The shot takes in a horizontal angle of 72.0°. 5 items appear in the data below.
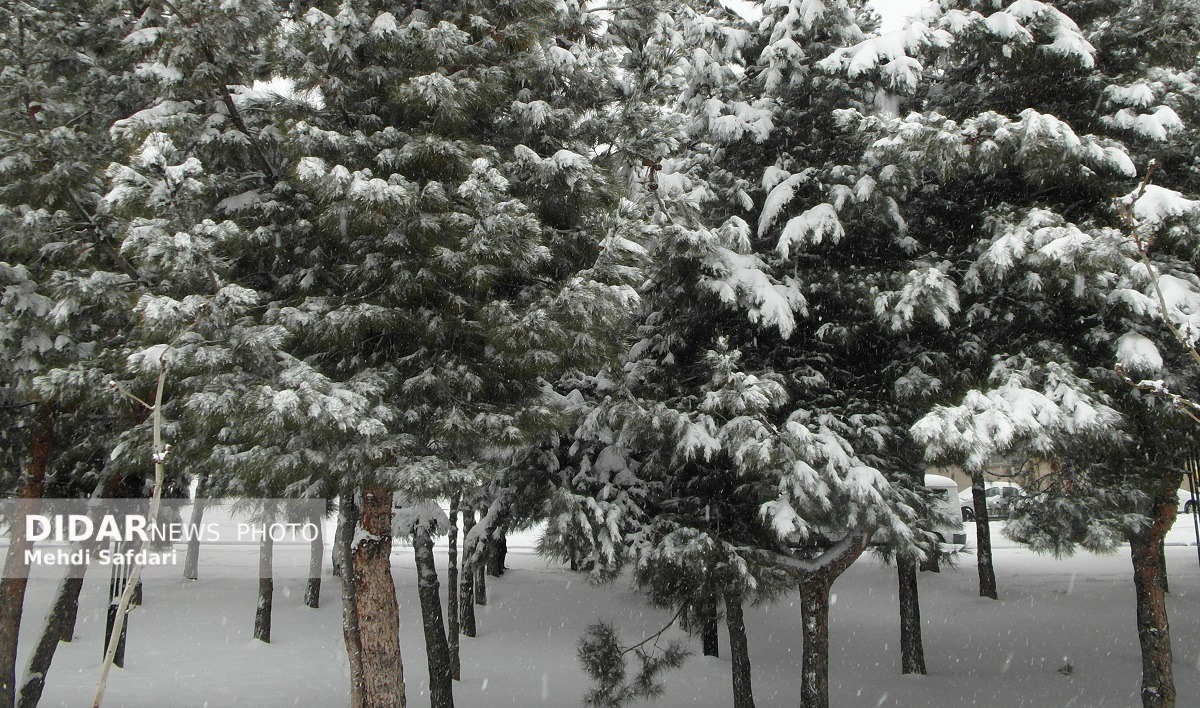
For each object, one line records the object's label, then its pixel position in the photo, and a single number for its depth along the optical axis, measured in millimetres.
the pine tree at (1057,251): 7598
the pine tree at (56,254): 8250
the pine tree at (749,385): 8852
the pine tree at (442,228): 7238
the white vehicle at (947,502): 10023
